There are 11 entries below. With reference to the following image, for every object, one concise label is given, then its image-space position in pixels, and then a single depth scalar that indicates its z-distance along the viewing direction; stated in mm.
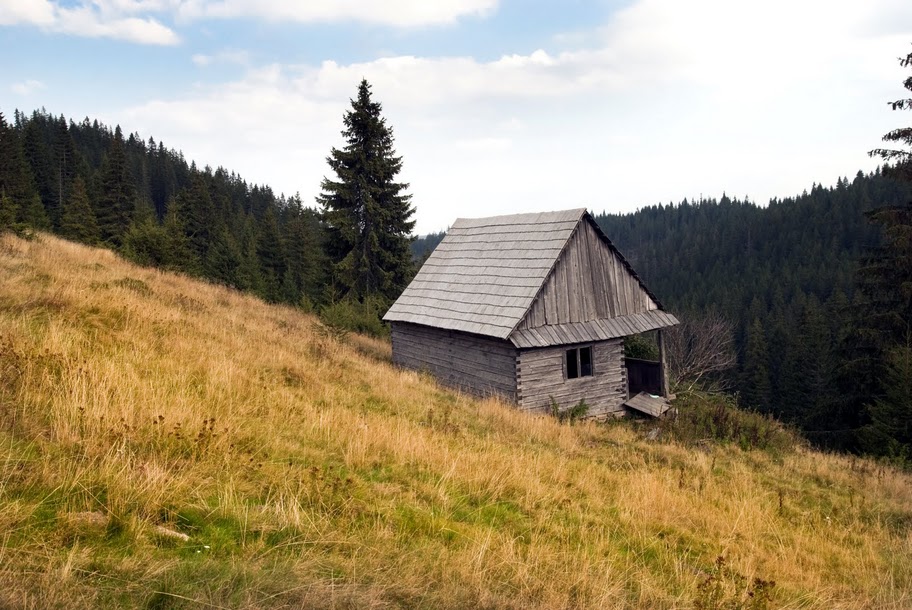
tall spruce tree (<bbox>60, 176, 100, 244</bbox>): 49562
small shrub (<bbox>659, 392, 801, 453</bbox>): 15328
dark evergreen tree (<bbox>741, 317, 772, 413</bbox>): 57344
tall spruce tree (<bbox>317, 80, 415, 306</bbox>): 32312
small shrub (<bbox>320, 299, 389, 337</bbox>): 25369
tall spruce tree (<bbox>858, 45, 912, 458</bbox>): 17938
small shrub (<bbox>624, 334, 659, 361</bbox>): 23500
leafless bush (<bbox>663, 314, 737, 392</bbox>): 30252
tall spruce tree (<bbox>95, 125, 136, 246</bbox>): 54062
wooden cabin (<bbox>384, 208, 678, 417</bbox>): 16312
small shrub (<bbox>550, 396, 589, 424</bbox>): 16344
